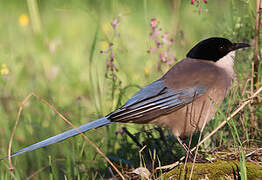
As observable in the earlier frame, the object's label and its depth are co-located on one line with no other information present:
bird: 6.68
